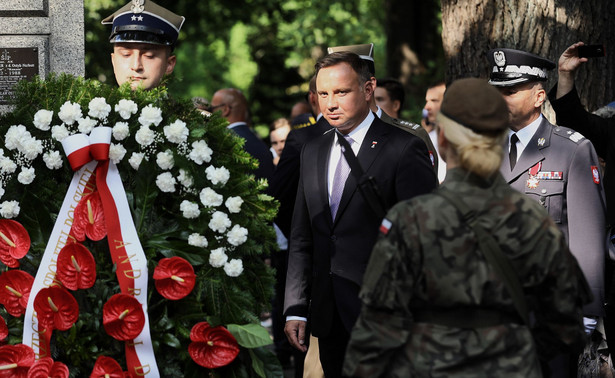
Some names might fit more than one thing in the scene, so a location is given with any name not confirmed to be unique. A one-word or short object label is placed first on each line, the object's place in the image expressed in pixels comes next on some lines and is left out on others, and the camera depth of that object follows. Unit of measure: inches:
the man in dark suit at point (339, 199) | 352.5
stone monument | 455.8
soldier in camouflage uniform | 241.4
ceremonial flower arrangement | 335.6
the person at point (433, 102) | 658.2
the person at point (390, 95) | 644.1
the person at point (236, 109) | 641.6
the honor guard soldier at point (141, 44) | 410.6
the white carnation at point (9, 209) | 343.6
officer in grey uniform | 362.6
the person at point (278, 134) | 832.3
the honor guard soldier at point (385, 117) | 490.9
